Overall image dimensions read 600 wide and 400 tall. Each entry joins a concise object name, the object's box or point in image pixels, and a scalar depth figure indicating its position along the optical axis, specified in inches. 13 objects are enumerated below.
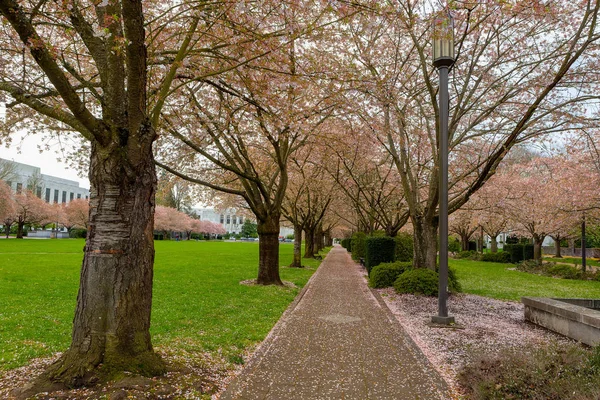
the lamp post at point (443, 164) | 285.4
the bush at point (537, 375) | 124.0
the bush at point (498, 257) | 1255.5
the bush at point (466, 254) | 1446.1
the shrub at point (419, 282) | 405.4
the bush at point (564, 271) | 754.2
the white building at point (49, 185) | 2107.5
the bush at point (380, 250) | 590.9
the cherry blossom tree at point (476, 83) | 326.0
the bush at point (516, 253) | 1181.1
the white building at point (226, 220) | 4852.4
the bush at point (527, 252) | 1110.4
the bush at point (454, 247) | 1768.0
